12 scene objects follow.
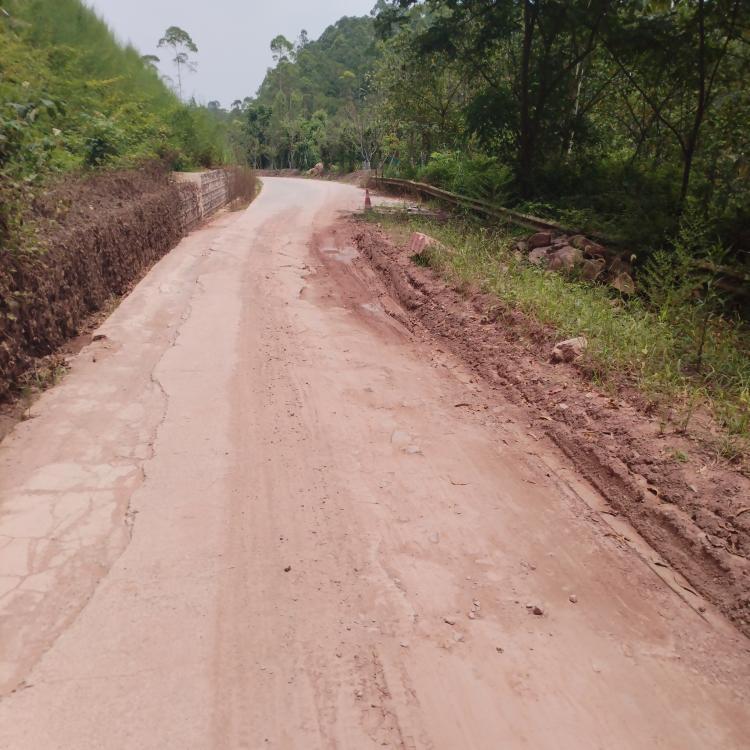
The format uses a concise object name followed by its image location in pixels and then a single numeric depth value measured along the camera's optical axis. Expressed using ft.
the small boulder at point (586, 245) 29.19
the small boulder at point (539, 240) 31.14
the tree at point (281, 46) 214.28
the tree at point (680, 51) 29.78
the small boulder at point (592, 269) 26.94
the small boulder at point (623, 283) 25.32
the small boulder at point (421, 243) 31.17
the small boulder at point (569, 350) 18.06
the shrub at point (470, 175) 43.83
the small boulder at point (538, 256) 28.68
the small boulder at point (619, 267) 27.24
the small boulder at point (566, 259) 27.76
